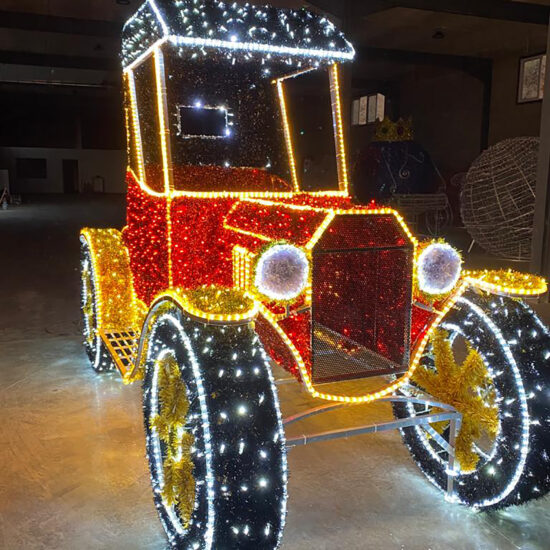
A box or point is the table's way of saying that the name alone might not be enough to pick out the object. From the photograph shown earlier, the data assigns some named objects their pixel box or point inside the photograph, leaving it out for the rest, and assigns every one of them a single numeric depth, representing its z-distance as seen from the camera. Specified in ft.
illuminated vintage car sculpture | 7.31
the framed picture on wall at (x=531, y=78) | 49.75
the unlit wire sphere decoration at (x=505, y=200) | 32.42
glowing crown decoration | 45.03
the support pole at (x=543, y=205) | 23.93
